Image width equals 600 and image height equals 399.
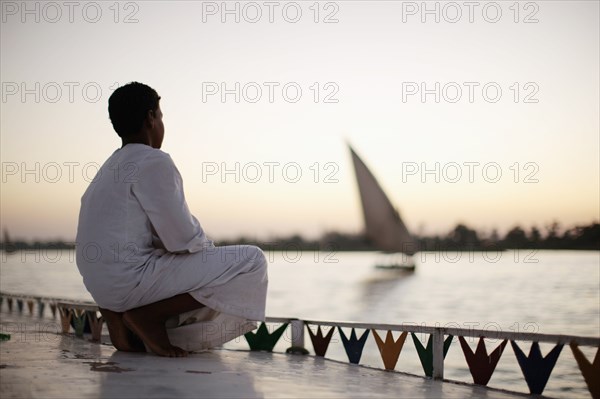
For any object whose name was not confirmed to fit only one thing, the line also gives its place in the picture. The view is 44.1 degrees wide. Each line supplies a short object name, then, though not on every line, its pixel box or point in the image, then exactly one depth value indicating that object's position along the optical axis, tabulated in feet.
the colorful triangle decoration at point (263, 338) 10.18
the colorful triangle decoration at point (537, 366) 6.98
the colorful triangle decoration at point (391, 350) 8.64
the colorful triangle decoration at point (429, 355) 8.18
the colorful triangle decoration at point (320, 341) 10.03
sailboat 87.56
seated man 8.11
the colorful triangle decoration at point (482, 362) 7.59
